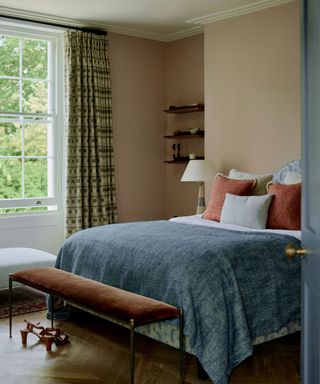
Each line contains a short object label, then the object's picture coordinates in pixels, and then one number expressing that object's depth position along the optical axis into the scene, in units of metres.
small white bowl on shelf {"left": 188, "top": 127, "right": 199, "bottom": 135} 6.32
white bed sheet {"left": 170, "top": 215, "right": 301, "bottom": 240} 3.98
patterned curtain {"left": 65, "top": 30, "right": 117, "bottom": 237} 6.04
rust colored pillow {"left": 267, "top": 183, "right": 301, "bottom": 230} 4.22
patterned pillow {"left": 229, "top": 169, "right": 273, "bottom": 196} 4.86
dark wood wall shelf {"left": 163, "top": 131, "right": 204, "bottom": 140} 6.31
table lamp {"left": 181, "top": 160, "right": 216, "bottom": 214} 5.70
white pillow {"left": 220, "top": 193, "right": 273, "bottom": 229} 4.30
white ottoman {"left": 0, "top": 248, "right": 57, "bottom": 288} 4.60
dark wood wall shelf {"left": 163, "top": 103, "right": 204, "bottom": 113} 6.29
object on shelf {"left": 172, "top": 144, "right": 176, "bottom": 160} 6.75
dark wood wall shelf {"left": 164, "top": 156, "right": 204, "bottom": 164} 6.48
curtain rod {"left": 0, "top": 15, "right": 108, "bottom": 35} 5.76
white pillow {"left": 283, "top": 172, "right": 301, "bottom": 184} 4.51
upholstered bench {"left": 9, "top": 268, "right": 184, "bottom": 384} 2.94
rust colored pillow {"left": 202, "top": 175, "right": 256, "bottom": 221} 4.78
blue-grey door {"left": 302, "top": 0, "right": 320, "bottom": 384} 1.68
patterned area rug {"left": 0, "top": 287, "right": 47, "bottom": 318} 4.59
